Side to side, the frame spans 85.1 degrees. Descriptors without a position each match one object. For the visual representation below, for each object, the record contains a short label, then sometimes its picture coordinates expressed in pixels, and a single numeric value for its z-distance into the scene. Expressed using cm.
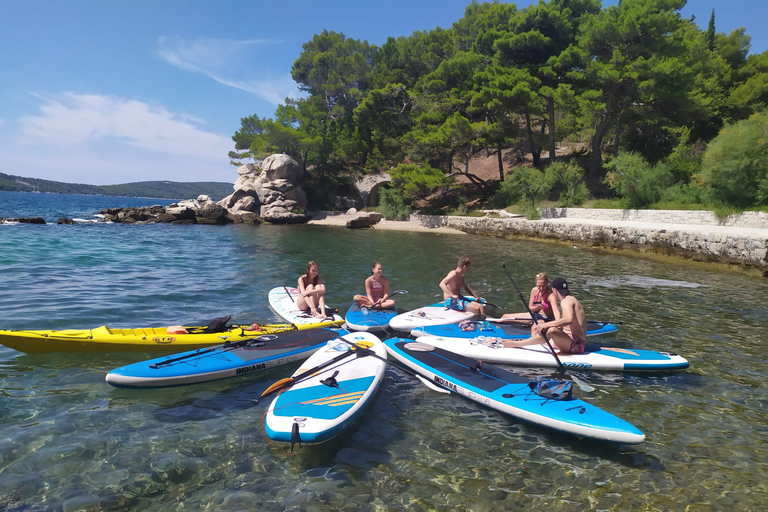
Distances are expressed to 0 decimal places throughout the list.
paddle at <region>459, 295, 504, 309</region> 1009
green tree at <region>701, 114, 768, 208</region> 2012
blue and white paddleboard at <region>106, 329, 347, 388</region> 605
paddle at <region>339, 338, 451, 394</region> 642
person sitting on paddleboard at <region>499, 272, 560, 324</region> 841
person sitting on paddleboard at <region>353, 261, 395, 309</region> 989
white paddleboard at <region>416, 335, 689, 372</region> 705
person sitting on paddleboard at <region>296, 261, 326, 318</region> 966
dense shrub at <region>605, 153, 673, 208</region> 2678
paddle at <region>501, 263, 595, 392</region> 616
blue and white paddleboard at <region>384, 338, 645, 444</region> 485
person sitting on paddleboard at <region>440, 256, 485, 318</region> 977
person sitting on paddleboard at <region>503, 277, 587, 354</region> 706
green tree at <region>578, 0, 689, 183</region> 2858
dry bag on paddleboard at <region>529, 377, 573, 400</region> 547
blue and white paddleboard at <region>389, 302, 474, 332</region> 877
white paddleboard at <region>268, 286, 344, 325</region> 915
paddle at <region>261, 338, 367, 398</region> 575
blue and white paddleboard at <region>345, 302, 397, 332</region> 882
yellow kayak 677
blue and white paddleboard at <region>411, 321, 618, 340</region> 821
